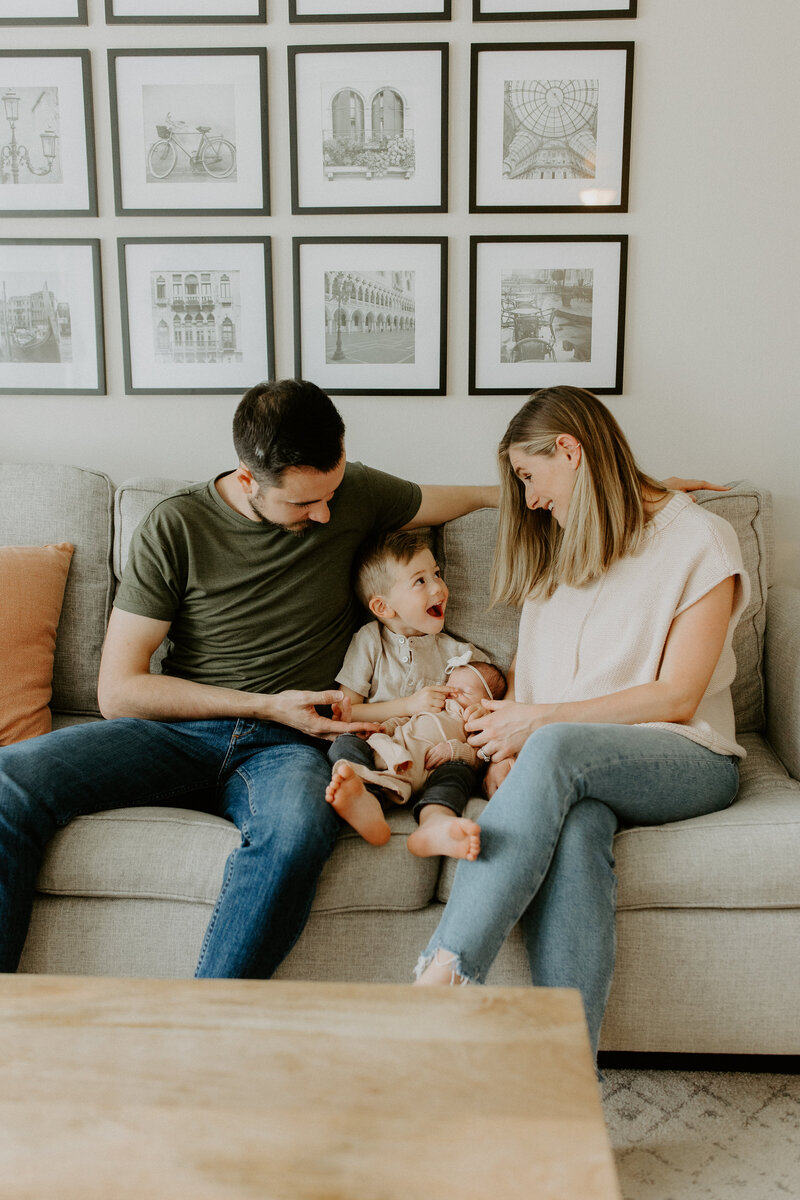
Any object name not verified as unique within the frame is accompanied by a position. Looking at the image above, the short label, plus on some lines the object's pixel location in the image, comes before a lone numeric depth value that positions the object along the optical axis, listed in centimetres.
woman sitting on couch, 130
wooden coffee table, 73
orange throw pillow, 182
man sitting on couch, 139
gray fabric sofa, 138
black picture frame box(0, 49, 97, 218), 216
